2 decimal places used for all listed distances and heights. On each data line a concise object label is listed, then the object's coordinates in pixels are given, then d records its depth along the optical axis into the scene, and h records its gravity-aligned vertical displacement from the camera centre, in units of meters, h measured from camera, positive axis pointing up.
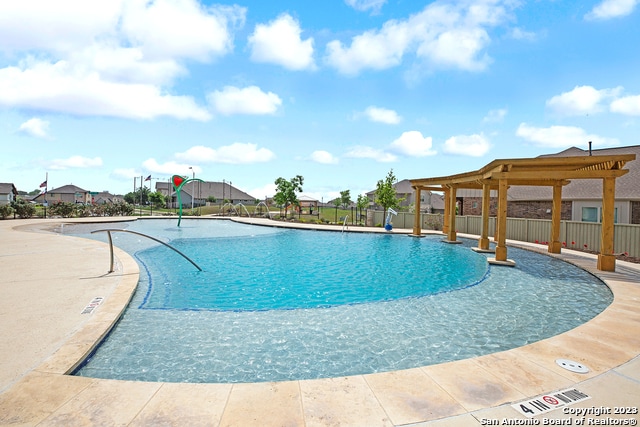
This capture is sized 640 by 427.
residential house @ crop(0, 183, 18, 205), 62.94 +2.38
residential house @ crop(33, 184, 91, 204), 79.19 +2.90
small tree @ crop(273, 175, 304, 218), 38.03 +2.53
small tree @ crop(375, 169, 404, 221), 26.72 +1.80
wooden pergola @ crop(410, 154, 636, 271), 10.13 +1.45
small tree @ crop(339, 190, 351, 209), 70.00 +3.62
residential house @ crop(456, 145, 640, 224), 18.23 +1.24
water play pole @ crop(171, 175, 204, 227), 31.96 +2.84
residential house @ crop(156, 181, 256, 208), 76.75 +3.77
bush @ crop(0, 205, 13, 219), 26.15 -0.52
